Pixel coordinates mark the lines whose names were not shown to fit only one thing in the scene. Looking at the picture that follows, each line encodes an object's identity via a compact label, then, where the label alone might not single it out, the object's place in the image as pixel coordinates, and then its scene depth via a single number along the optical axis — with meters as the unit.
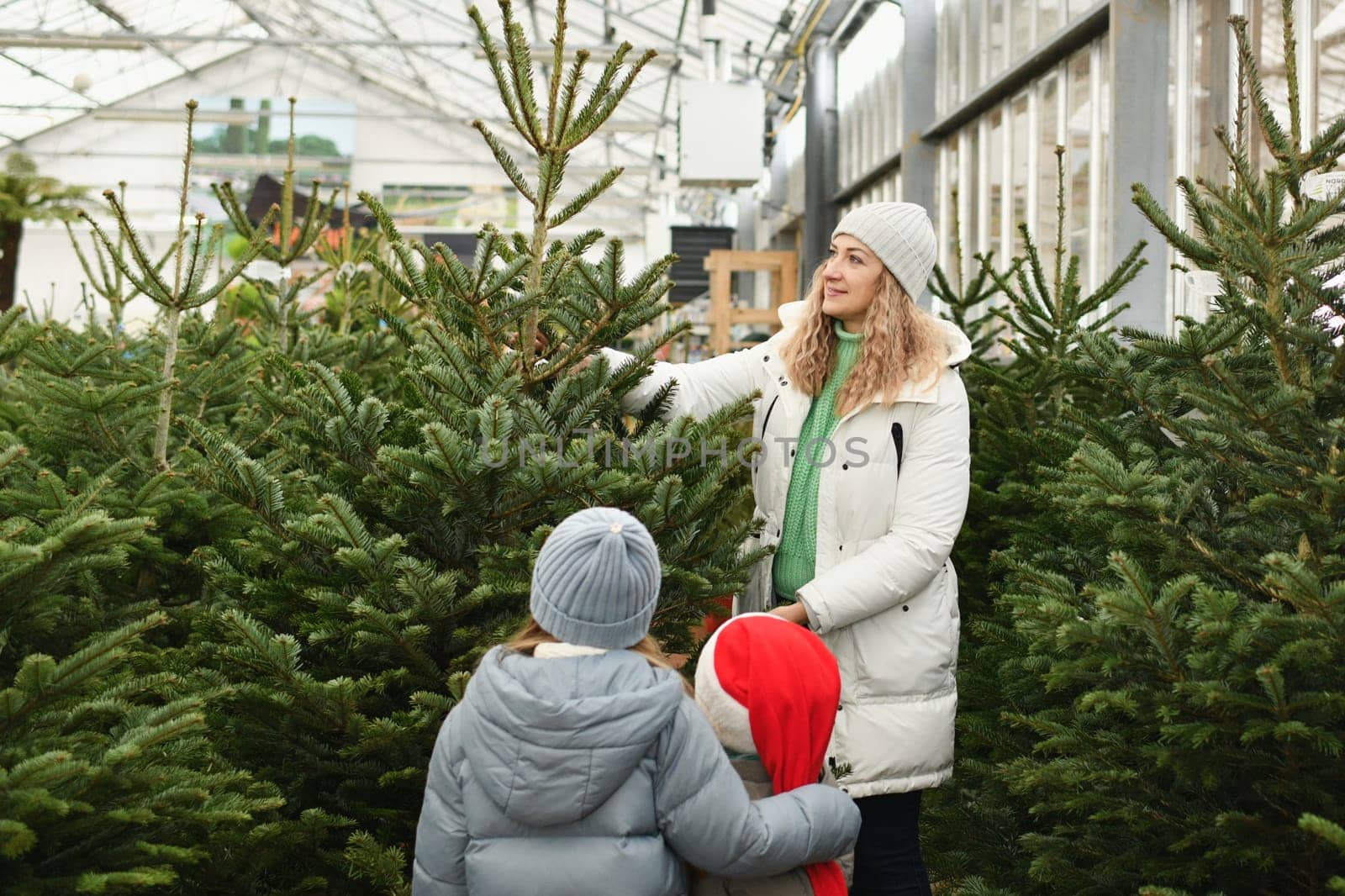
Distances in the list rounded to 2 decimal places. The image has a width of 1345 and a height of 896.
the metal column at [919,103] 10.29
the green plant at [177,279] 3.23
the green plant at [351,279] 6.07
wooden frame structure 12.17
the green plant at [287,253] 4.59
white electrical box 12.56
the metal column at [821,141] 13.84
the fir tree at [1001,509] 2.69
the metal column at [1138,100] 6.16
